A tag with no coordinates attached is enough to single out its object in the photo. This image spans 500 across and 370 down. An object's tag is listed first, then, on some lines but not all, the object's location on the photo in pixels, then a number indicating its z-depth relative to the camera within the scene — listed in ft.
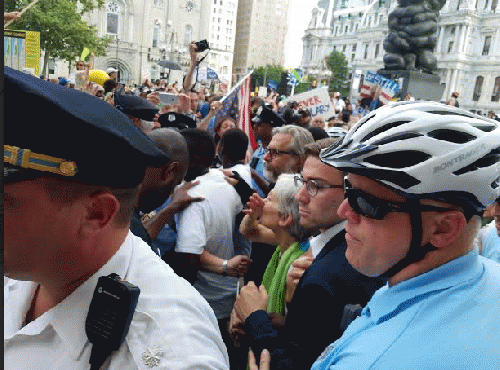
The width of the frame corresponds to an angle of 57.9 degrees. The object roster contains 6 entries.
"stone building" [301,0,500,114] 203.62
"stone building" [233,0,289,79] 419.33
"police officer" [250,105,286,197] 21.04
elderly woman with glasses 7.67
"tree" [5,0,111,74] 77.67
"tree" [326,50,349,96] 249.34
